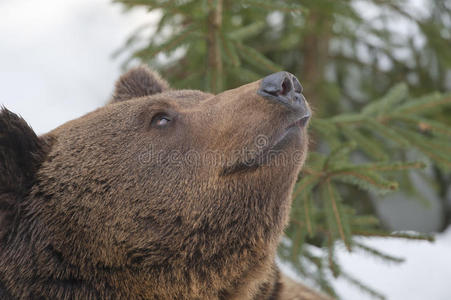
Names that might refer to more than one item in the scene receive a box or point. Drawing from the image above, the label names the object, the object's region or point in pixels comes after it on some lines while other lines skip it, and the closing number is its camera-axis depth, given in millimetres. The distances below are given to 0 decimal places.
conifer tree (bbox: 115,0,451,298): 7480
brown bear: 7164
